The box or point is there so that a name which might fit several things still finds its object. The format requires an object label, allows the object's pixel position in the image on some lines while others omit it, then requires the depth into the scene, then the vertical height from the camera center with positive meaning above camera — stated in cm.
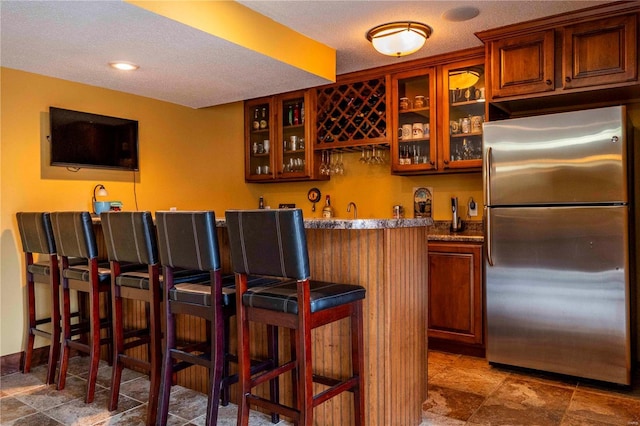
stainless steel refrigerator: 263 -23
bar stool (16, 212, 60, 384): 289 -41
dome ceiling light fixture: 288 +112
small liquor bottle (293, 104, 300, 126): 442 +94
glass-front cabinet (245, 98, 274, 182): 465 +73
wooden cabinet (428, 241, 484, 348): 324 -64
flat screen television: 342 +58
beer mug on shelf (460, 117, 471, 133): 356 +67
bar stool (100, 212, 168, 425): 229 -38
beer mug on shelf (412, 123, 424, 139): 378 +66
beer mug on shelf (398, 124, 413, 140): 383 +66
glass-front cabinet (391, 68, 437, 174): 371 +74
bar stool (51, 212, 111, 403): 259 -39
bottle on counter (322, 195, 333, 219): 449 -1
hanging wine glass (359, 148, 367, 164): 429 +48
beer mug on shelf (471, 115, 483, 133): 352 +66
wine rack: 396 +87
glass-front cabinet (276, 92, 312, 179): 437 +71
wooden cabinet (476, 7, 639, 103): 272 +101
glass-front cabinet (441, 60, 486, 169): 352 +76
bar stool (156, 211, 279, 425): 197 -39
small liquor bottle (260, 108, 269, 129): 467 +94
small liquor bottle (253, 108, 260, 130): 473 +95
